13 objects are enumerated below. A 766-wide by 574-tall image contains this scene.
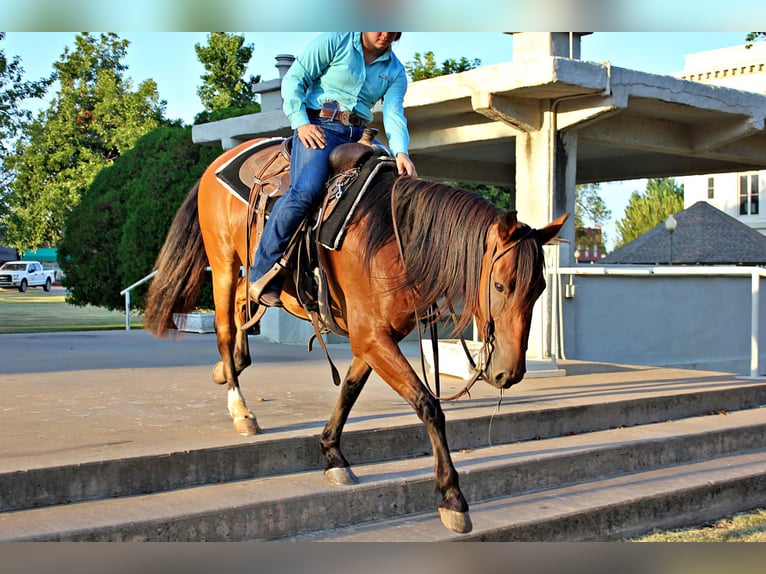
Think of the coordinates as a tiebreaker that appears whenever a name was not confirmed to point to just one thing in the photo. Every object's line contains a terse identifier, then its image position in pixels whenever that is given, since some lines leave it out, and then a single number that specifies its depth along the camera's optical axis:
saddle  4.46
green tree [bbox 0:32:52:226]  22.66
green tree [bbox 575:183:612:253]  57.75
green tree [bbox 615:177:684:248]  58.84
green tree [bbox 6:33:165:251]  29.12
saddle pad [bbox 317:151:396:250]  4.40
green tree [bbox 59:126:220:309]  20.91
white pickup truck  44.53
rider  4.64
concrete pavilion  8.84
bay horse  3.71
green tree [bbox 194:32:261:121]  36.50
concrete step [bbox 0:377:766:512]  4.05
